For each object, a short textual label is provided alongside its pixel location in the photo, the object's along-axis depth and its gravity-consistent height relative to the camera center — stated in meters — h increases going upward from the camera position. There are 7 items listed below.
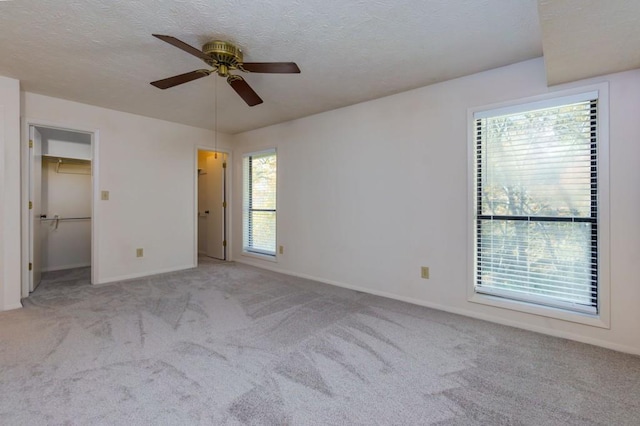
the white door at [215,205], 5.56 +0.17
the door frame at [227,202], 5.03 +0.20
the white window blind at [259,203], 4.86 +0.19
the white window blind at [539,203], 2.34 +0.08
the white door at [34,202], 3.43 +0.15
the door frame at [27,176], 3.30 +0.47
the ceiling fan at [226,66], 2.11 +1.12
